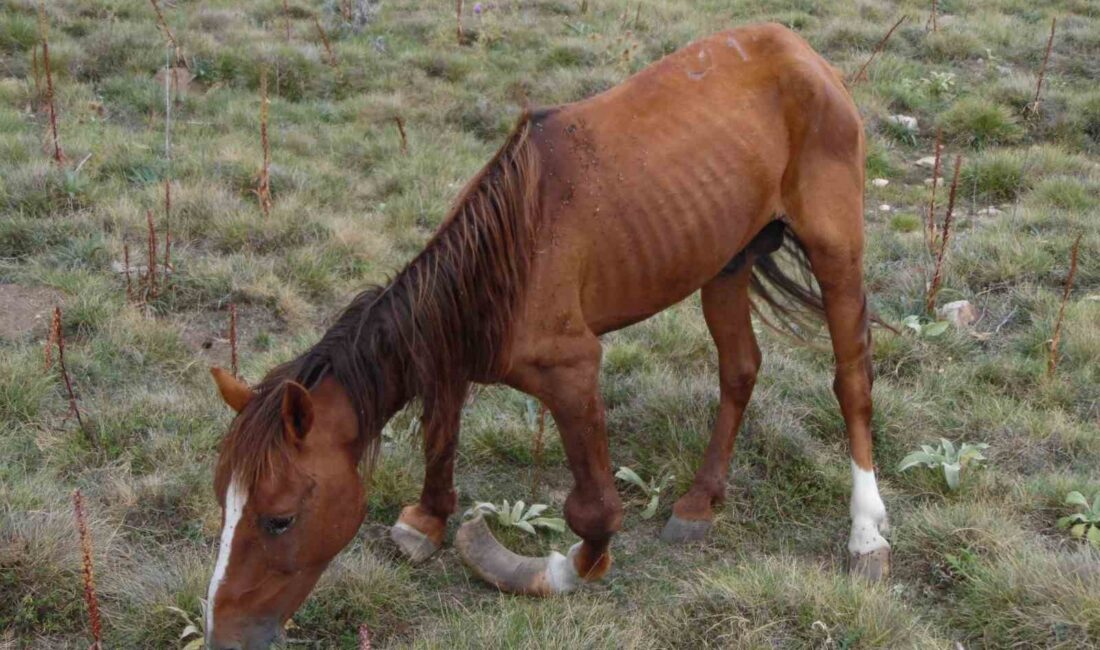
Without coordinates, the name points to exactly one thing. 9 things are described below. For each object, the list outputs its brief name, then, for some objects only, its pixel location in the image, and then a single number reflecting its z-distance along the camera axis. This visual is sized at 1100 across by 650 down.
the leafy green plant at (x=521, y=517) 3.68
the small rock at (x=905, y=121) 7.84
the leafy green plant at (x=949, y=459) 3.82
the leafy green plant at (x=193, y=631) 2.92
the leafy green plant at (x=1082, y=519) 3.47
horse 2.59
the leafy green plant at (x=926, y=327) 4.86
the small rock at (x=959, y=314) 5.09
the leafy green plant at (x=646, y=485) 3.88
